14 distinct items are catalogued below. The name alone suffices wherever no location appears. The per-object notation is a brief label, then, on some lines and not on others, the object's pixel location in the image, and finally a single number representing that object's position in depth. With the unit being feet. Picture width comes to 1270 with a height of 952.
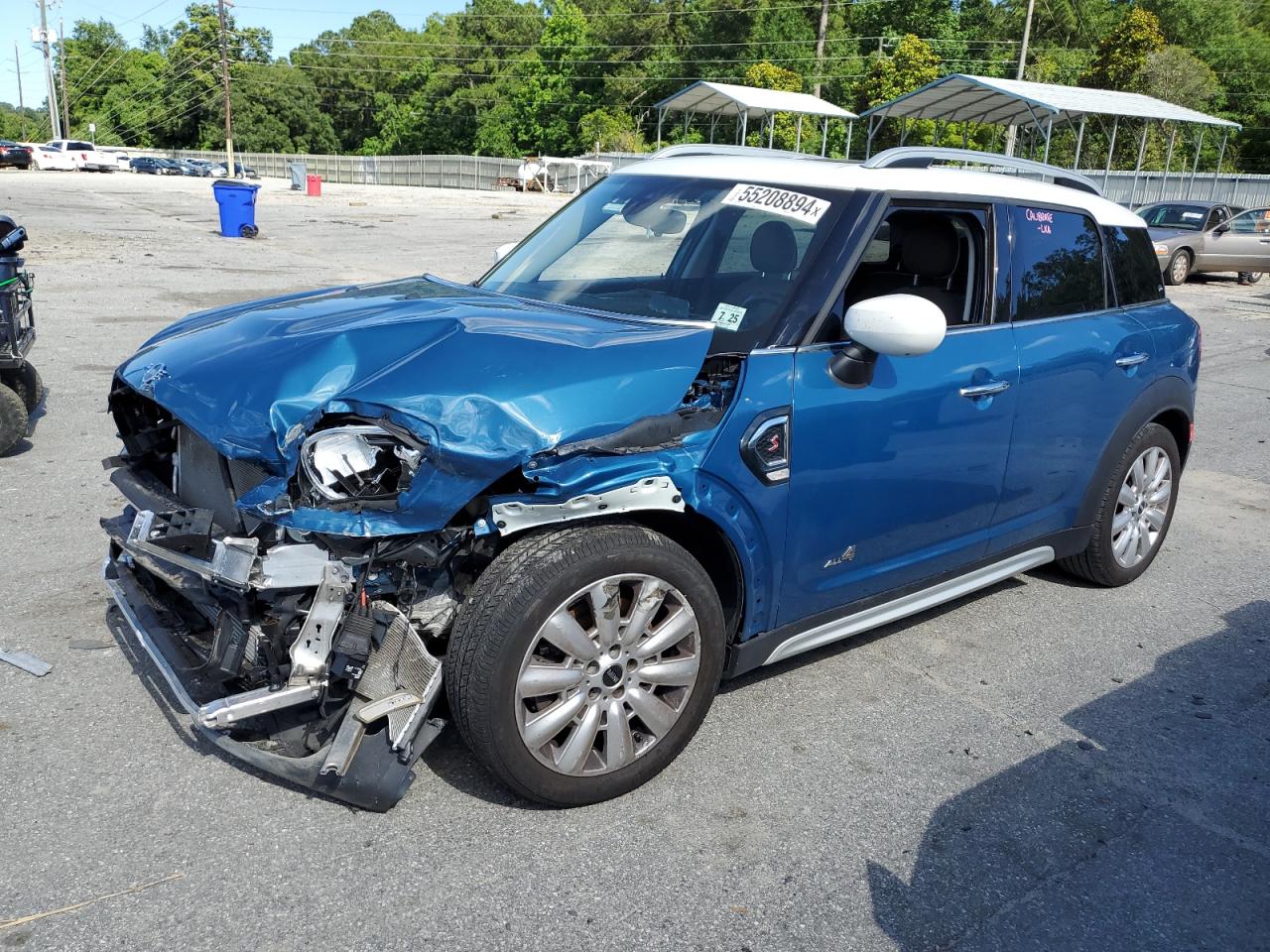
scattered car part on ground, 12.51
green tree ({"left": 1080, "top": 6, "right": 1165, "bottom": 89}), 151.94
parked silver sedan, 68.28
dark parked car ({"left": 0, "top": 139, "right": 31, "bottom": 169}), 181.06
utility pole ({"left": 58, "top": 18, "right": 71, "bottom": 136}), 284.10
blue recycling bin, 67.87
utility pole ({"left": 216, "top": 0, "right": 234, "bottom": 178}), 192.13
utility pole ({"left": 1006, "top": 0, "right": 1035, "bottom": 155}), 136.56
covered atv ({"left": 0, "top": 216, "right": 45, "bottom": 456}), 20.49
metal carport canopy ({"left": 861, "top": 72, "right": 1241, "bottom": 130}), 90.27
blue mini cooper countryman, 9.29
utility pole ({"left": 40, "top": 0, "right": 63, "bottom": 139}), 253.24
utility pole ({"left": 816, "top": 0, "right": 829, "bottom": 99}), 207.10
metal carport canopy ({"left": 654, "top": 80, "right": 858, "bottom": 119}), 117.29
